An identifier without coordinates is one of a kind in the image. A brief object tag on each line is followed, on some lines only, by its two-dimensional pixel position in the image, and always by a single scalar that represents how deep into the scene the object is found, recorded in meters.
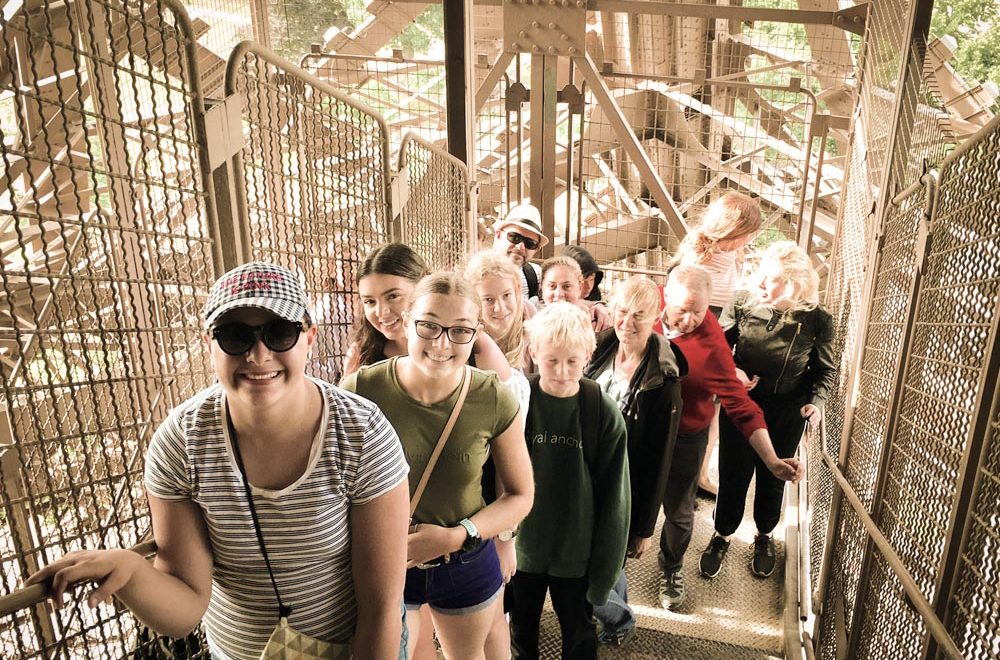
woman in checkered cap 1.20
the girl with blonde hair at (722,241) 3.09
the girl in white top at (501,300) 2.38
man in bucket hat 3.47
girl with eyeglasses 1.66
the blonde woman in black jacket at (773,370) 2.95
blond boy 2.16
